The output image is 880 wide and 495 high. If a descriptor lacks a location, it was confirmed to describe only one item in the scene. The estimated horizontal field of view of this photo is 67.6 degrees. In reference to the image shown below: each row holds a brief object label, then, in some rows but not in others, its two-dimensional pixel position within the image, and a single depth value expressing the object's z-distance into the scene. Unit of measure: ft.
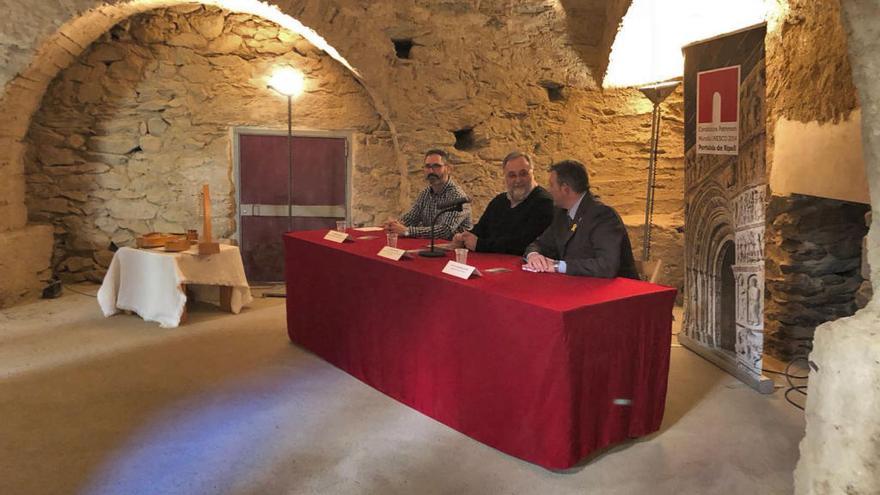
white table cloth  16.53
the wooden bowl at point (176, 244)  16.94
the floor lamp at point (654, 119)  16.98
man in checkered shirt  15.19
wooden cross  16.81
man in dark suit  10.50
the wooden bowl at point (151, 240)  17.37
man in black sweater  13.08
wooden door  21.43
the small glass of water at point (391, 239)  13.08
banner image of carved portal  12.21
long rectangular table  8.86
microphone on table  12.14
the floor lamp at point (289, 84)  19.79
